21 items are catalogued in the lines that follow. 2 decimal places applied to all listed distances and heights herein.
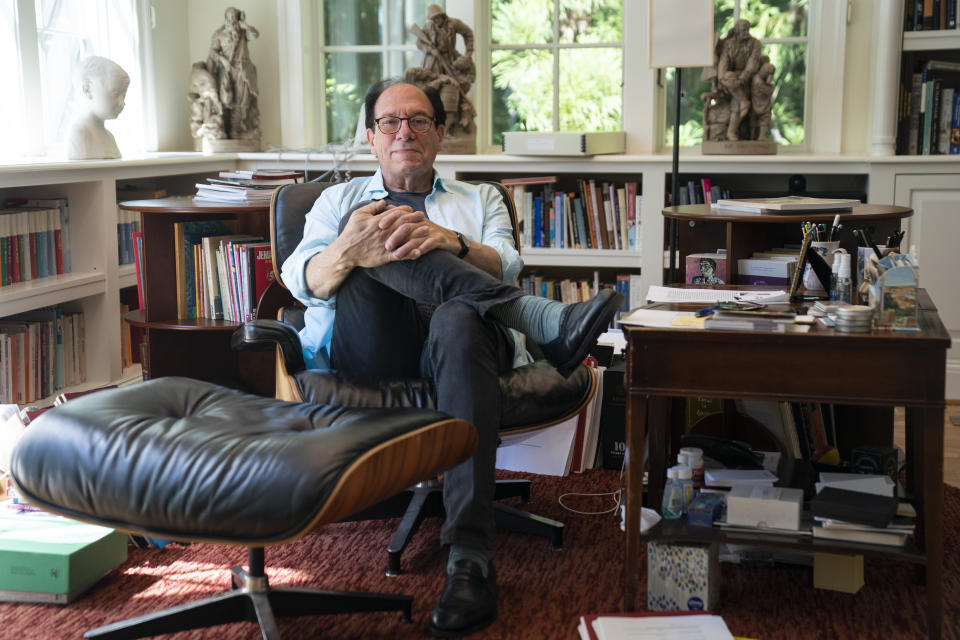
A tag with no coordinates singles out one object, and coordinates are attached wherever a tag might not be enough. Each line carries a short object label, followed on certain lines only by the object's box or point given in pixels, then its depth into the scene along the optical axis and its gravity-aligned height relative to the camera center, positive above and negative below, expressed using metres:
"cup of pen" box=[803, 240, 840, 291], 2.25 -0.17
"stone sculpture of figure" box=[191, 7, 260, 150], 4.08 +0.42
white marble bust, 3.37 +0.26
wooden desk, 1.71 -0.35
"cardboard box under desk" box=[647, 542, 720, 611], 1.93 -0.76
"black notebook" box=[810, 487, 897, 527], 1.84 -0.61
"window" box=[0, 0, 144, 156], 3.33 +0.43
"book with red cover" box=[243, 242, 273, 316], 2.91 -0.25
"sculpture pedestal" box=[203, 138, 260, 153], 4.14 +0.14
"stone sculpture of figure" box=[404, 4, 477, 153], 3.88 +0.42
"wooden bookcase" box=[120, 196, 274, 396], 2.85 -0.39
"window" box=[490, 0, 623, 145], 4.13 +0.46
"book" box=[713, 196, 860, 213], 2.52 -0.07
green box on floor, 1.99 -0.75
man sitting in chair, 1.95 -0.26
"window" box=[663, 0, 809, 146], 3.95 +0.45
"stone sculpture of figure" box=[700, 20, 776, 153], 3.73 +0.30
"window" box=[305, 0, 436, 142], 4.30 +0.54
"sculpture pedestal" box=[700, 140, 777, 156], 3.74 +0.10
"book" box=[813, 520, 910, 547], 1.84 -0.65
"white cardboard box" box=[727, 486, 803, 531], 1.90 -0.62
